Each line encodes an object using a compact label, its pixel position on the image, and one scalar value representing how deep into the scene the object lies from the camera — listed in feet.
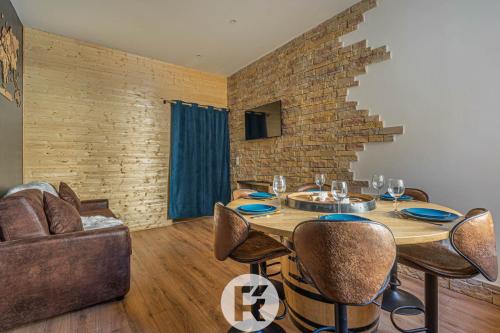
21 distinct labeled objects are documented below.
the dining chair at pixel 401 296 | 6.23
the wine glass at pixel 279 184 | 5.74
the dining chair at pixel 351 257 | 3.13
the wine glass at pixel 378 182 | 5.86
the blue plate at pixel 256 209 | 4.88
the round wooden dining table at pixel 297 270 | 3.79
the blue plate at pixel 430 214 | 4.10
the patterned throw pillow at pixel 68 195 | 9.42
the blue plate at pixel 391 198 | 6.15
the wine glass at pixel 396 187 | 4.84
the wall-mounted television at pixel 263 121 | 12.65
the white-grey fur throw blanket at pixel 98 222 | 8.21
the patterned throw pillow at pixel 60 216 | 6.24
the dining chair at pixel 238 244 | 4.31
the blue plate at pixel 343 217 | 3.99
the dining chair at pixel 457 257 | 3.57
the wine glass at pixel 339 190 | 4.74
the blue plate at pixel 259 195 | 6.82
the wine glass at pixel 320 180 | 6.79
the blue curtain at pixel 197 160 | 14.39
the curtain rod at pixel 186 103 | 14.17
